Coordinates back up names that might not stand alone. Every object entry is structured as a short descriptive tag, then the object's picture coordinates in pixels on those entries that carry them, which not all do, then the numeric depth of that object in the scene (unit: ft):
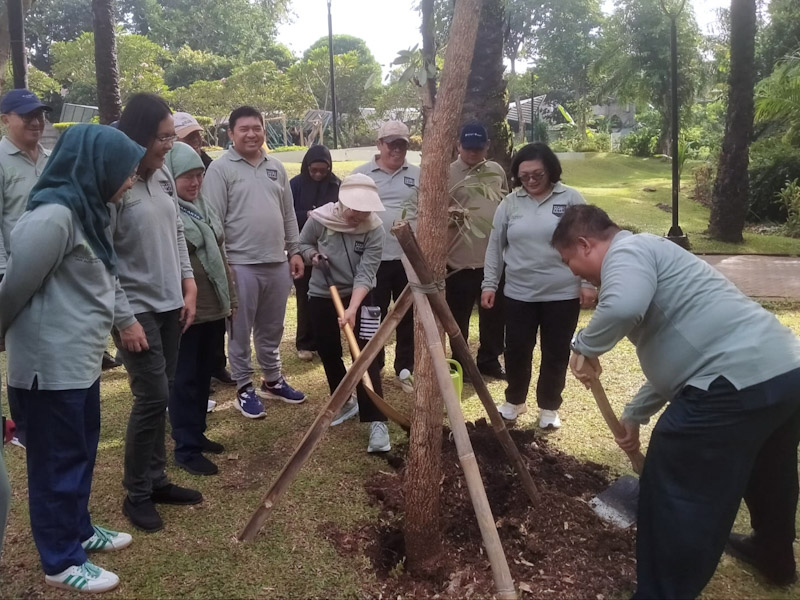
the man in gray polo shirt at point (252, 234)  14.01
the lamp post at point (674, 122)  29.73
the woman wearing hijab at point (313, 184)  17.88
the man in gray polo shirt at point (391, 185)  15.72
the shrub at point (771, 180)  45.60
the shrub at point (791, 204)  41.04
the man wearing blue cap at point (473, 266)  16.02
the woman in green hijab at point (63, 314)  7.57
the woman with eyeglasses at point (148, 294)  9.44
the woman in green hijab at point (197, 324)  11.97
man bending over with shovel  7.46
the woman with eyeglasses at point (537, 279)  13.33
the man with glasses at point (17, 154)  12.25
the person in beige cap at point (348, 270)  12.82
